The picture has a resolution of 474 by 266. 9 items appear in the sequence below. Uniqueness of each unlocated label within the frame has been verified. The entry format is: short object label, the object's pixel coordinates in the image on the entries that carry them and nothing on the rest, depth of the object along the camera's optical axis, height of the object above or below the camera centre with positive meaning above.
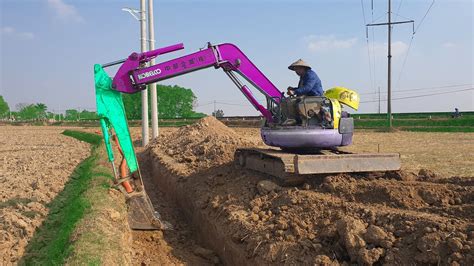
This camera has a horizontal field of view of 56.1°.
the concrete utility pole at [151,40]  19.91 +3.50
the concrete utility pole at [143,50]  19.61 +3.00
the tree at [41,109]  102.62 +2.51
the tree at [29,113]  101.25 +1.60
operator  8.26 +0.63
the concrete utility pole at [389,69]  36.03 +3.78
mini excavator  7.64 -0.11
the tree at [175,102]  87.38 +3.20
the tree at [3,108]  98.12 +2.68
